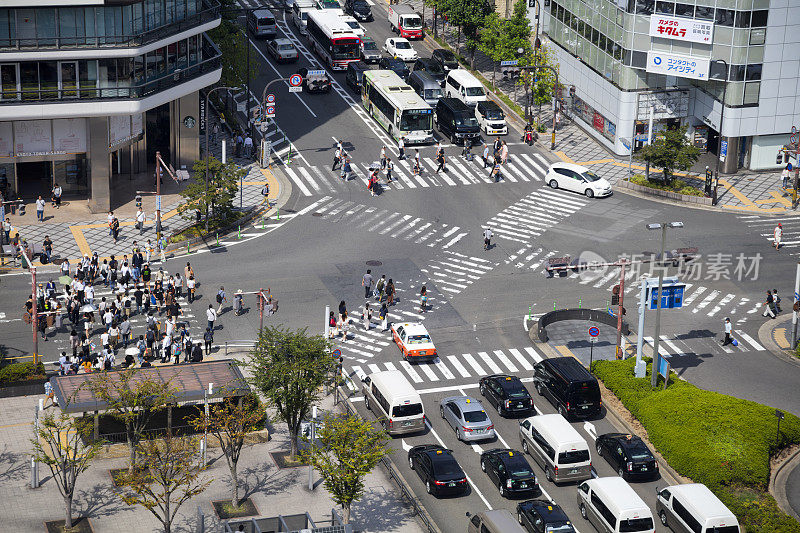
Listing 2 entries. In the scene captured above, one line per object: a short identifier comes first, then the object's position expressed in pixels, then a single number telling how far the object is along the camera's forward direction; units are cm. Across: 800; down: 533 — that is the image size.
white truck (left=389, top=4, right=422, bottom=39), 11906
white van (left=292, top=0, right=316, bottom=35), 11906
